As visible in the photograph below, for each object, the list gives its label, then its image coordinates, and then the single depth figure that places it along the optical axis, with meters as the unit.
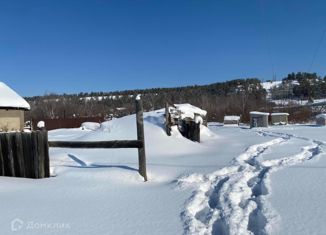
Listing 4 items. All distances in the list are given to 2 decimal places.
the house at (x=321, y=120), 41.26
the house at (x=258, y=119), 47.72
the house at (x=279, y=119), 55.56
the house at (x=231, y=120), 63.84
